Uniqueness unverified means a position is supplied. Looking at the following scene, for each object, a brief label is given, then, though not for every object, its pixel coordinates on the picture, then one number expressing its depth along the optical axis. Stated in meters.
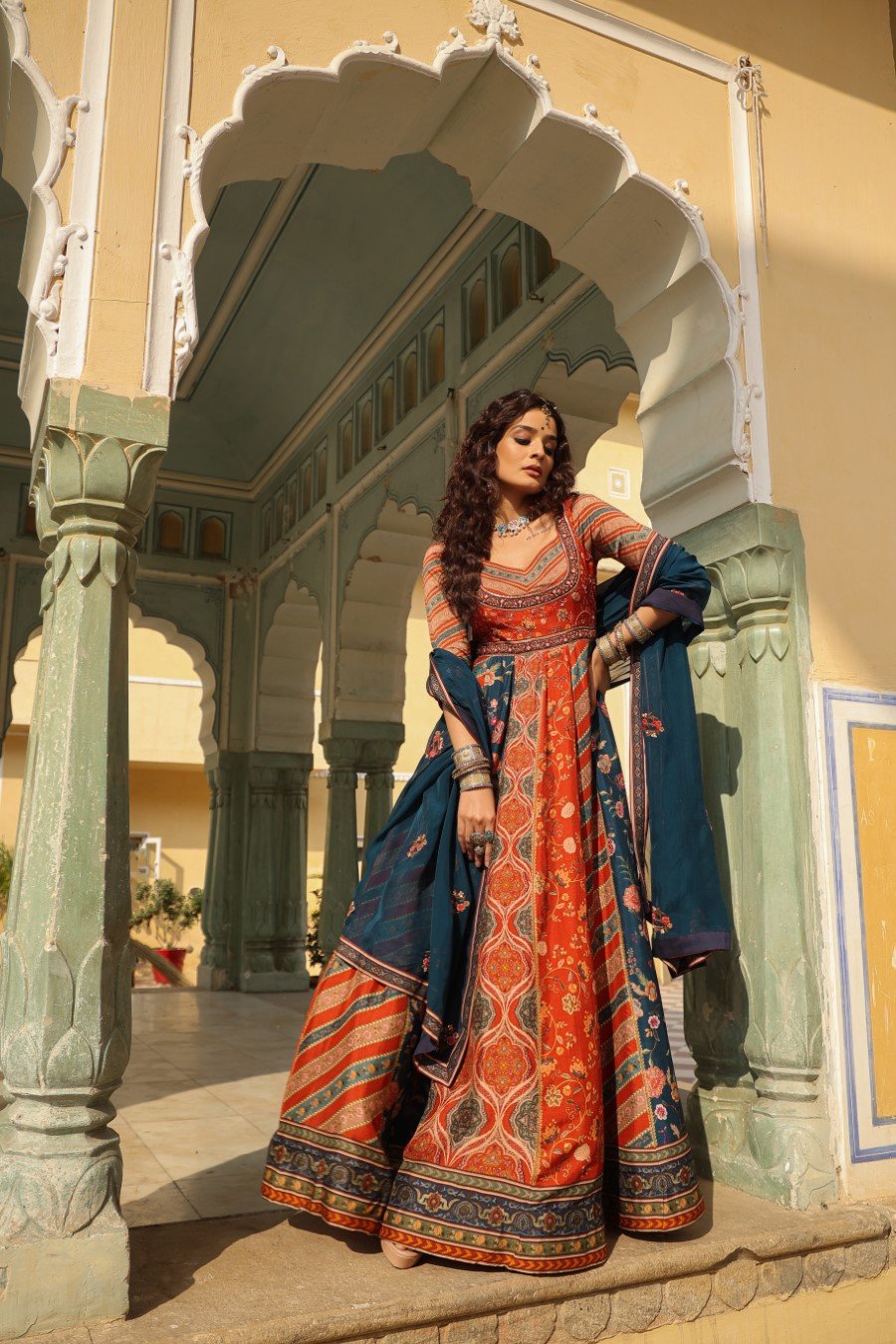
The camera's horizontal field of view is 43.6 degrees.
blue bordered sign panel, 3.15
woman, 2.47
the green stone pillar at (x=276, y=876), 8.81
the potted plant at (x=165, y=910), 14.93
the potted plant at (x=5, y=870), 12.34
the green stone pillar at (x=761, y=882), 3.08
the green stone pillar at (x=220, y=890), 9.05
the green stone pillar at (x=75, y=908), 2.18
